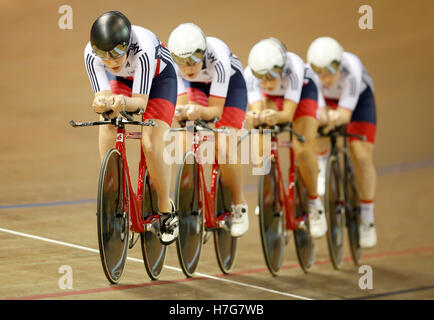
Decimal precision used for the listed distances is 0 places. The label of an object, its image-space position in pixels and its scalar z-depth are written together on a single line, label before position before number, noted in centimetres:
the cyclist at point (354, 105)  949
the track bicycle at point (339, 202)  951
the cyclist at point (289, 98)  836
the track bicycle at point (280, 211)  827
